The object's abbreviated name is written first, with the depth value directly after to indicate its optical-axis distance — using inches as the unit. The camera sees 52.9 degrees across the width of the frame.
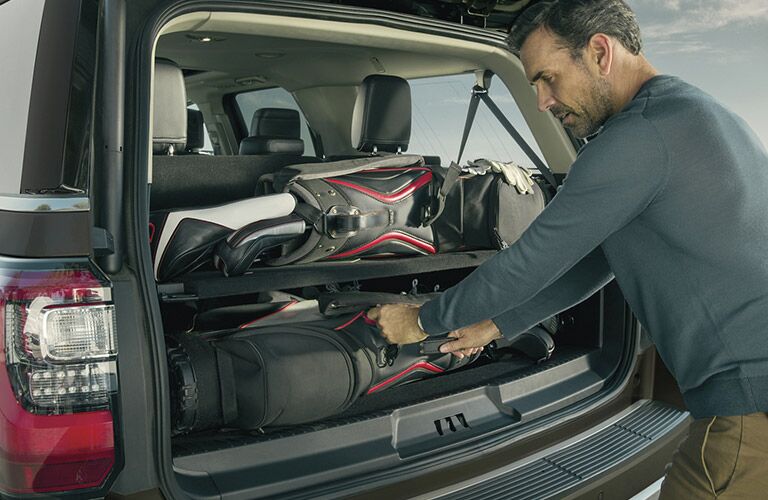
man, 55.5
